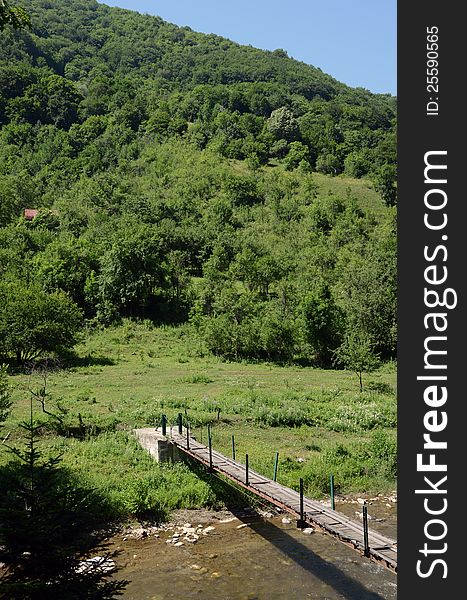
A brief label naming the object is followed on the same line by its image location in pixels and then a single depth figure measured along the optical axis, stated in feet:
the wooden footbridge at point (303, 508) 35.96
